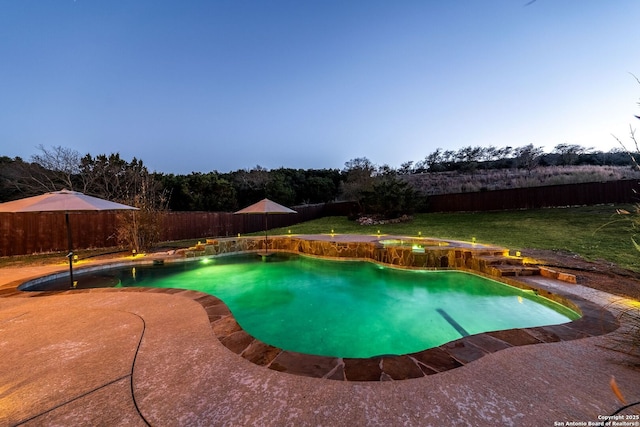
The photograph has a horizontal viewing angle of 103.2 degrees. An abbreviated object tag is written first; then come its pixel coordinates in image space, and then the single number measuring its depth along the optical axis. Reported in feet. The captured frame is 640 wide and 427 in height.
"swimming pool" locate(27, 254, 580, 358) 12.66
